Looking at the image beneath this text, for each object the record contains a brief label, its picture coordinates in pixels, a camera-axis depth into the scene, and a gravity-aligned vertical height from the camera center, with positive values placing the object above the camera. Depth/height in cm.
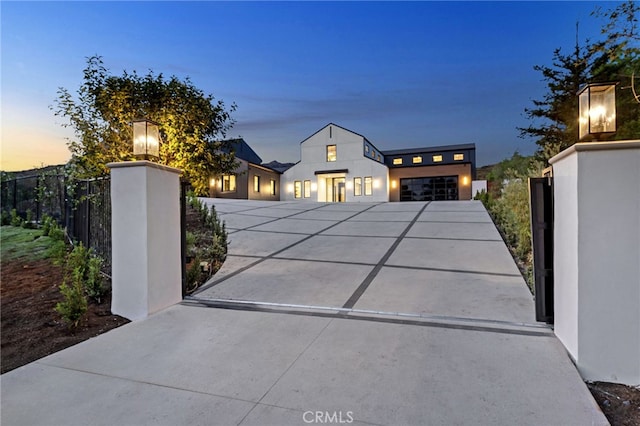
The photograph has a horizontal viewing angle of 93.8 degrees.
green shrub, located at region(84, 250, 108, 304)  316 -75
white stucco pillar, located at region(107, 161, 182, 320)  288 -24
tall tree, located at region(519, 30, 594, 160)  1401 +524
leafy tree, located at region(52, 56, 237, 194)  402 +138
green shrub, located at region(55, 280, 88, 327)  254 -78
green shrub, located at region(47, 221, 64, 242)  563 -34
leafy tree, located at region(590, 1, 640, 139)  432 +262
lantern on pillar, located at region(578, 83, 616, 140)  197 +66
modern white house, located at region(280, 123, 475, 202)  2127 +296
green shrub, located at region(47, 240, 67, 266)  418 -57
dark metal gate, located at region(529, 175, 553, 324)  243 -29
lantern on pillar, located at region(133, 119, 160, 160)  302 +78
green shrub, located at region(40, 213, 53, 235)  641 -20
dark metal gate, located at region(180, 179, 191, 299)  335 -27
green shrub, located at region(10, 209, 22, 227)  805 -7
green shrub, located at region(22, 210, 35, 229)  778 -15
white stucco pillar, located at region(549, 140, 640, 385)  178 -31
